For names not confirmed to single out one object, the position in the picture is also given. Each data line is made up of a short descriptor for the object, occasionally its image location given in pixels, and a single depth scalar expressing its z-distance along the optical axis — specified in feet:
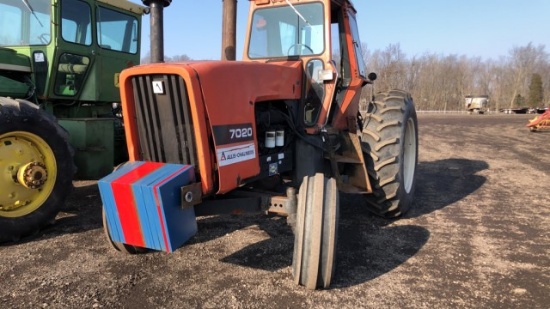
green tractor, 13.23
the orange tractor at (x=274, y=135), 9.85
